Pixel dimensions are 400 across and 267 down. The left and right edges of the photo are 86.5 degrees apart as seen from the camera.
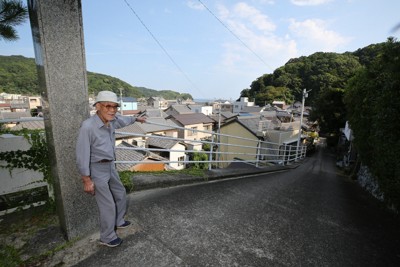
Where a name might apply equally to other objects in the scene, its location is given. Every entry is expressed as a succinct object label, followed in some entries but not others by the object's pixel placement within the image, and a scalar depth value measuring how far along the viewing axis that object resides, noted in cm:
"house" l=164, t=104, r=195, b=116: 4356
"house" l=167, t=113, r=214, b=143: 3219
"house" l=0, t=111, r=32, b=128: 2682
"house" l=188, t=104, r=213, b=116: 5458
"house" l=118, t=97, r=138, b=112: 5144
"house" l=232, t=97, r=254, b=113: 5705
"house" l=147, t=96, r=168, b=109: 7075
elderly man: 182
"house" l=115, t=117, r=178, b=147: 2144
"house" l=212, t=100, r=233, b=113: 6568
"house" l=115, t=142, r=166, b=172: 1238
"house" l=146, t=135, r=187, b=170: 2180
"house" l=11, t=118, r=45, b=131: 1629
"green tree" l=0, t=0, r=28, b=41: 279
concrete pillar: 175
